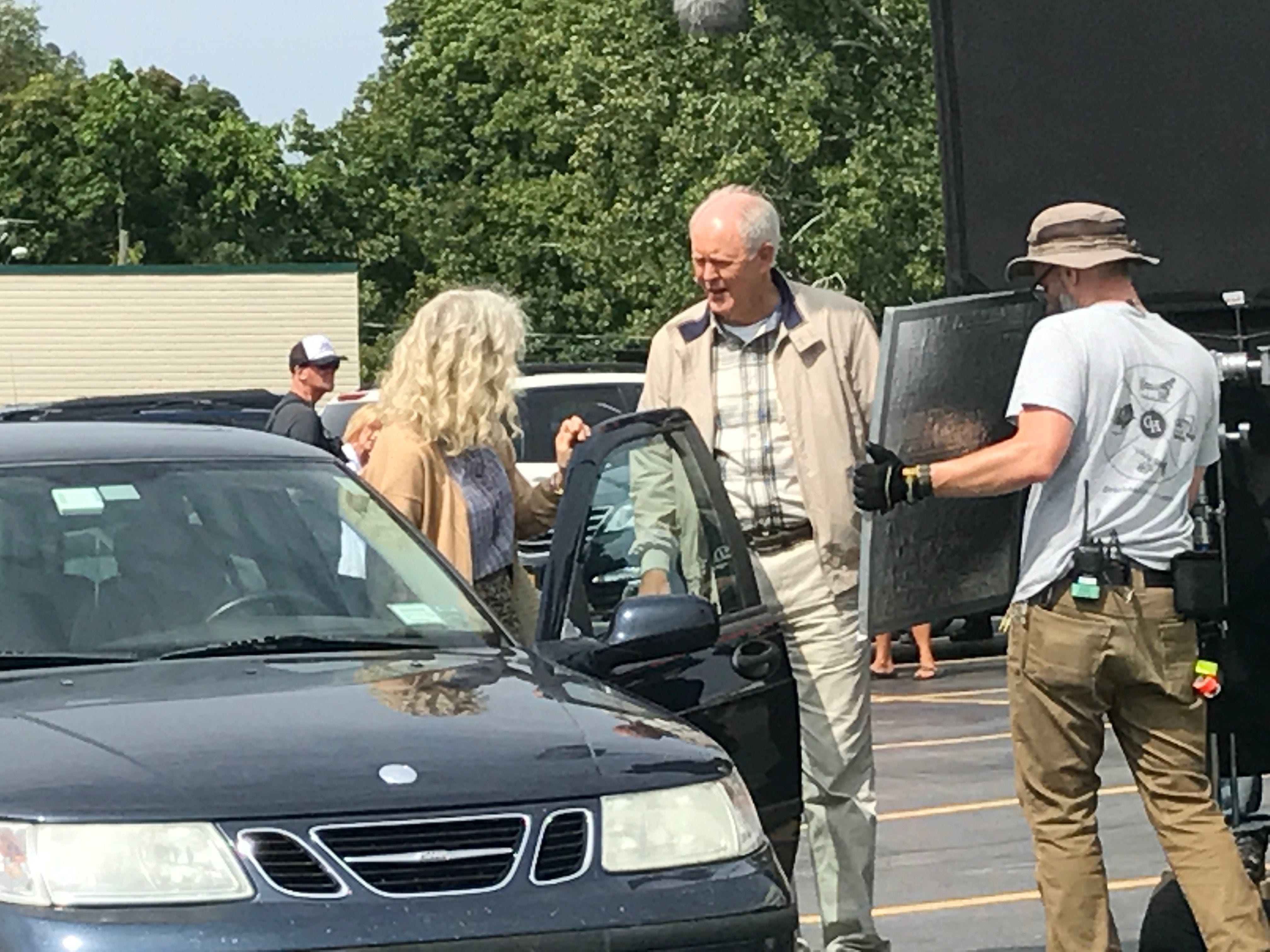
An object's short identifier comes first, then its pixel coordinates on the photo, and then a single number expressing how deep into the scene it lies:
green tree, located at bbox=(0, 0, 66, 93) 94.12
